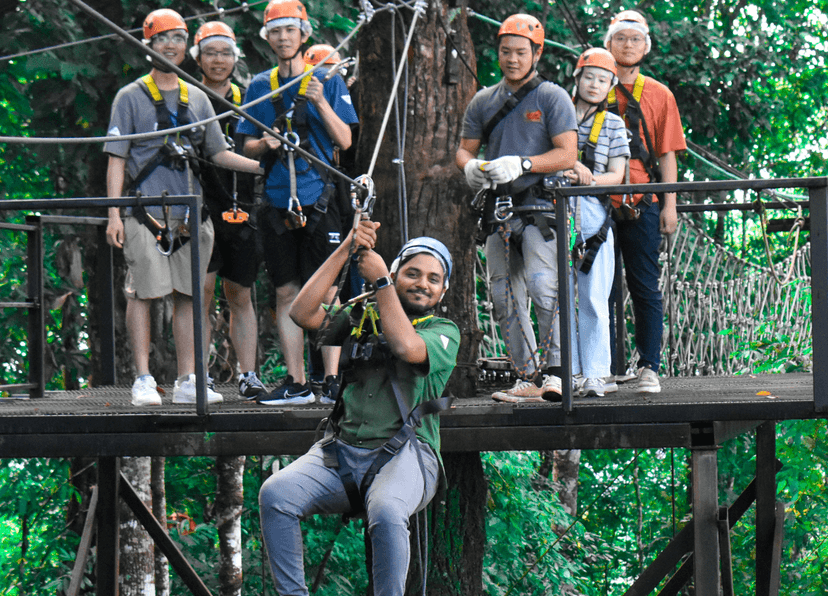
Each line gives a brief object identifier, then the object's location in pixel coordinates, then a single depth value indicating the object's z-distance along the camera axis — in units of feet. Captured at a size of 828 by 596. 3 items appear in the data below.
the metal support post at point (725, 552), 34.40
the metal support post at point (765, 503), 40.16
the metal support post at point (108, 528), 36.04
